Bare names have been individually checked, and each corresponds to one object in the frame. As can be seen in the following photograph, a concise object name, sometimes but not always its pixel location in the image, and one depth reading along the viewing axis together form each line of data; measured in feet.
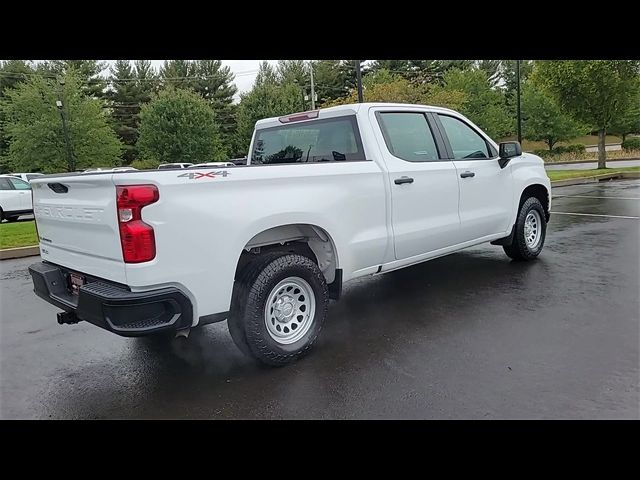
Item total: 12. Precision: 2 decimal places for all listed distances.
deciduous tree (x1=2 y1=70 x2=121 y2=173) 103.30
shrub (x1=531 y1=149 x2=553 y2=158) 140.97
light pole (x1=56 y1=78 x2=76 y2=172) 91.80
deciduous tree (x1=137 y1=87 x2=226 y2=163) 117.80
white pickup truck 10.66
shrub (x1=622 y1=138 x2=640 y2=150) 132.46
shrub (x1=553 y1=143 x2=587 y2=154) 138.75
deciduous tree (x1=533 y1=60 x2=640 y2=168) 70.95
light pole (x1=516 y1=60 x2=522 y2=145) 81.50
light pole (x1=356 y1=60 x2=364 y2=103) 62.23
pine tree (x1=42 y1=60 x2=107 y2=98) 139.74
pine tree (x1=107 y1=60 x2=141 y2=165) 159.33
